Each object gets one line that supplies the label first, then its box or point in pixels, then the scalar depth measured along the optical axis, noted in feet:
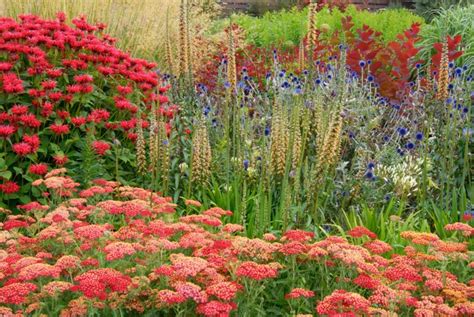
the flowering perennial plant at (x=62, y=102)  16.67
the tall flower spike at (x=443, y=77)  15.49
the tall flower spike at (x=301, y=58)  15.35
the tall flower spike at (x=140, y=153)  14.62
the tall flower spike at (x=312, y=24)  14.38
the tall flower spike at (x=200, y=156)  16.03
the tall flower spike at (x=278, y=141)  14.93
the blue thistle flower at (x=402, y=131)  18.86
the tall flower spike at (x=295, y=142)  14.12
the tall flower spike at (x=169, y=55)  17.66
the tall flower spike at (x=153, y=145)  14.80
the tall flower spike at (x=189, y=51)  16.74
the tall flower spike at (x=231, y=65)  14.79
